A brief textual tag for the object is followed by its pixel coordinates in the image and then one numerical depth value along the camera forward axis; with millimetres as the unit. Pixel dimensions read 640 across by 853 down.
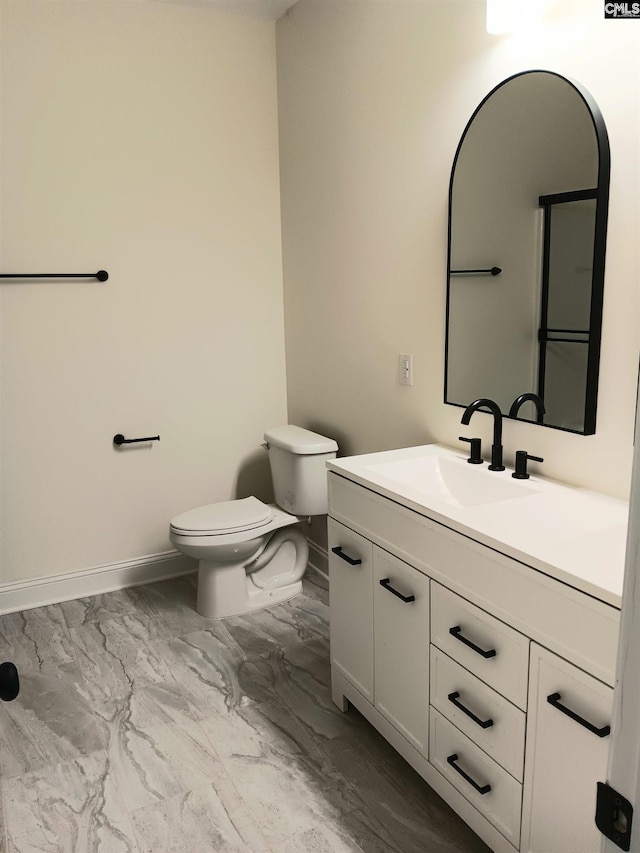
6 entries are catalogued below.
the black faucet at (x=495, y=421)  2006
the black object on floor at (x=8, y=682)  957
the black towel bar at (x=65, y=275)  2882
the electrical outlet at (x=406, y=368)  2562
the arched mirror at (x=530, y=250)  1795
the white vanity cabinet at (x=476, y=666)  1346
